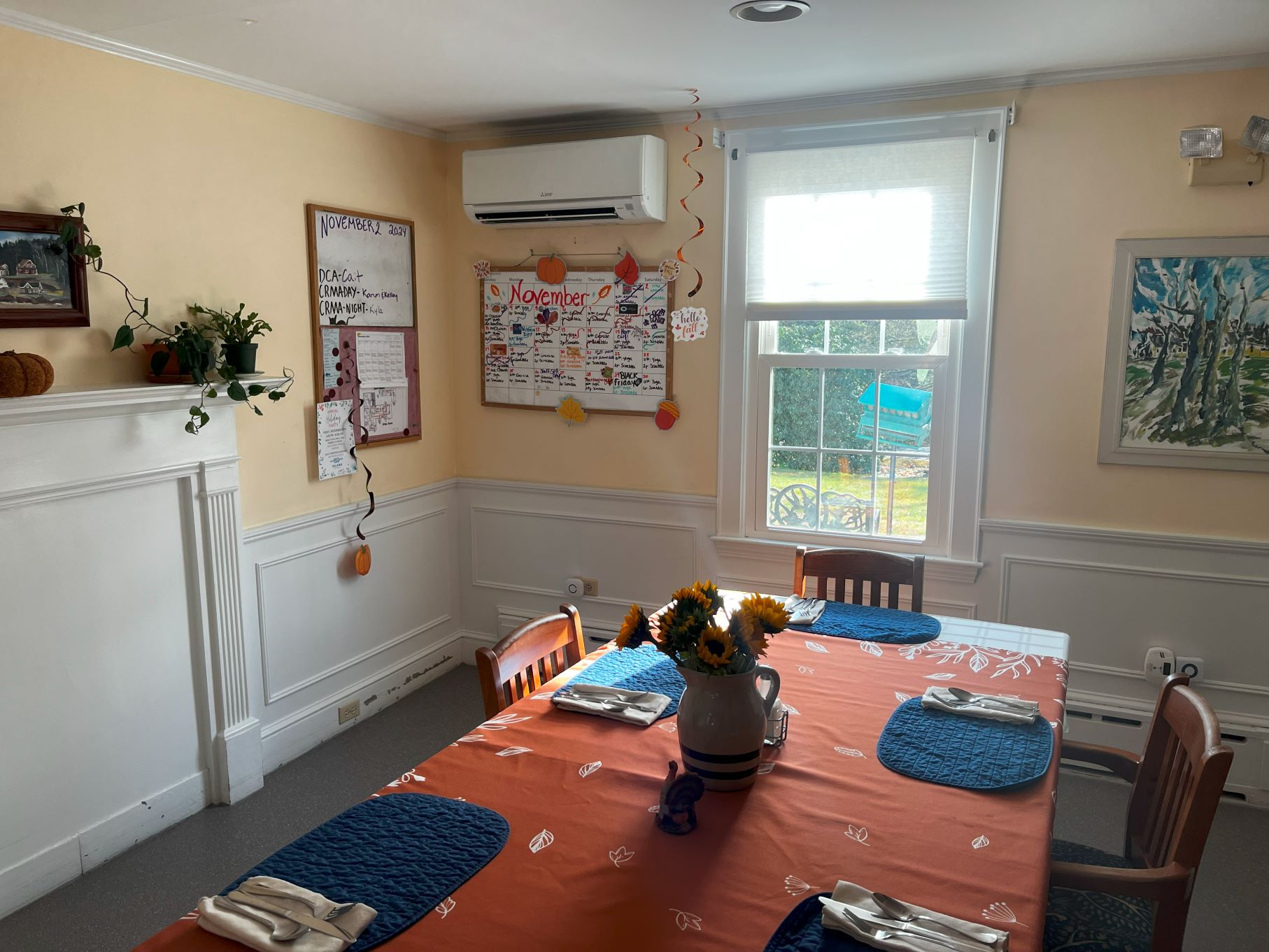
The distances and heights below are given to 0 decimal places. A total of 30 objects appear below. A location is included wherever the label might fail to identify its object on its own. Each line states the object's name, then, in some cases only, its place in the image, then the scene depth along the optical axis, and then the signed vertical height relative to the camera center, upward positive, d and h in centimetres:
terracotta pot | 272 -9
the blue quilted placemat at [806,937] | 123 -81
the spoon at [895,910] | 127 -80
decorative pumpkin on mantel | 223 -8
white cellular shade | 322 +44
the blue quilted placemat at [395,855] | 132 -80
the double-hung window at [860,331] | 322 +6
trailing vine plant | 251 +0
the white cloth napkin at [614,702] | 190 -77
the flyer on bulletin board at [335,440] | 340 -37
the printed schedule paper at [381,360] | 357 -6
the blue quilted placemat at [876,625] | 239 -76
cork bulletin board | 338 +10
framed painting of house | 235 +17
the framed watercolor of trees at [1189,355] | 290 -2
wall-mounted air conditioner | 343 +63
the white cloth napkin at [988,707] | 188 -77
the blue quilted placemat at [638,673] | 207 -78
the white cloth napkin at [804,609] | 248 -75
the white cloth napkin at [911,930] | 121 -80
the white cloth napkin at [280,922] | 121 -80
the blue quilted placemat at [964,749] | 167 -79
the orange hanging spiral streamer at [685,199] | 354 +58
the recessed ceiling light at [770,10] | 228 +86
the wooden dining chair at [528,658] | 197 -73
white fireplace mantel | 245 -83
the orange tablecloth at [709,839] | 127 -81
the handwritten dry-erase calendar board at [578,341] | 371 +1
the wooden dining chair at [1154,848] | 148 -88
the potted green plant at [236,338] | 287 +2
